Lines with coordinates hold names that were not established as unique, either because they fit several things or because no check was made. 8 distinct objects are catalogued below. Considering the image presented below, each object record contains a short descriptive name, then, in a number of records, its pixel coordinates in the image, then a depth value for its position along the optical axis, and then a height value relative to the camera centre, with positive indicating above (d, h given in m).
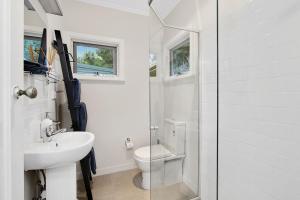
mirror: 1.10 +0.47
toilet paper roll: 2.31 -0.67
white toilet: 1.66 -0.61
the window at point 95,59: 2.21 +0.58
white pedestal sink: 0.92 -0.40
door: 0.56 -0.02
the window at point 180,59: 1.65 +0.43
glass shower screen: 1.61 -0.15
